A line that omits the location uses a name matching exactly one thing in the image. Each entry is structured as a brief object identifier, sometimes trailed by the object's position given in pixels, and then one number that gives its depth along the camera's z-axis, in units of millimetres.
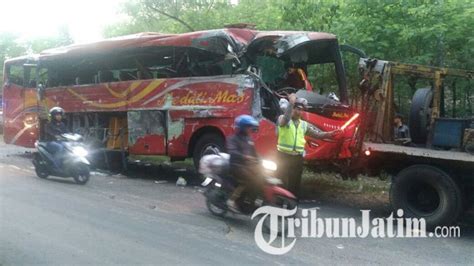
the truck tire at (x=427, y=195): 6219
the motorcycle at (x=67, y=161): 9109
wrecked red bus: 8461
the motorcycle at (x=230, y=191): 5957
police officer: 6895
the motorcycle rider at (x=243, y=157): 6000
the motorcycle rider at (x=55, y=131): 9414
